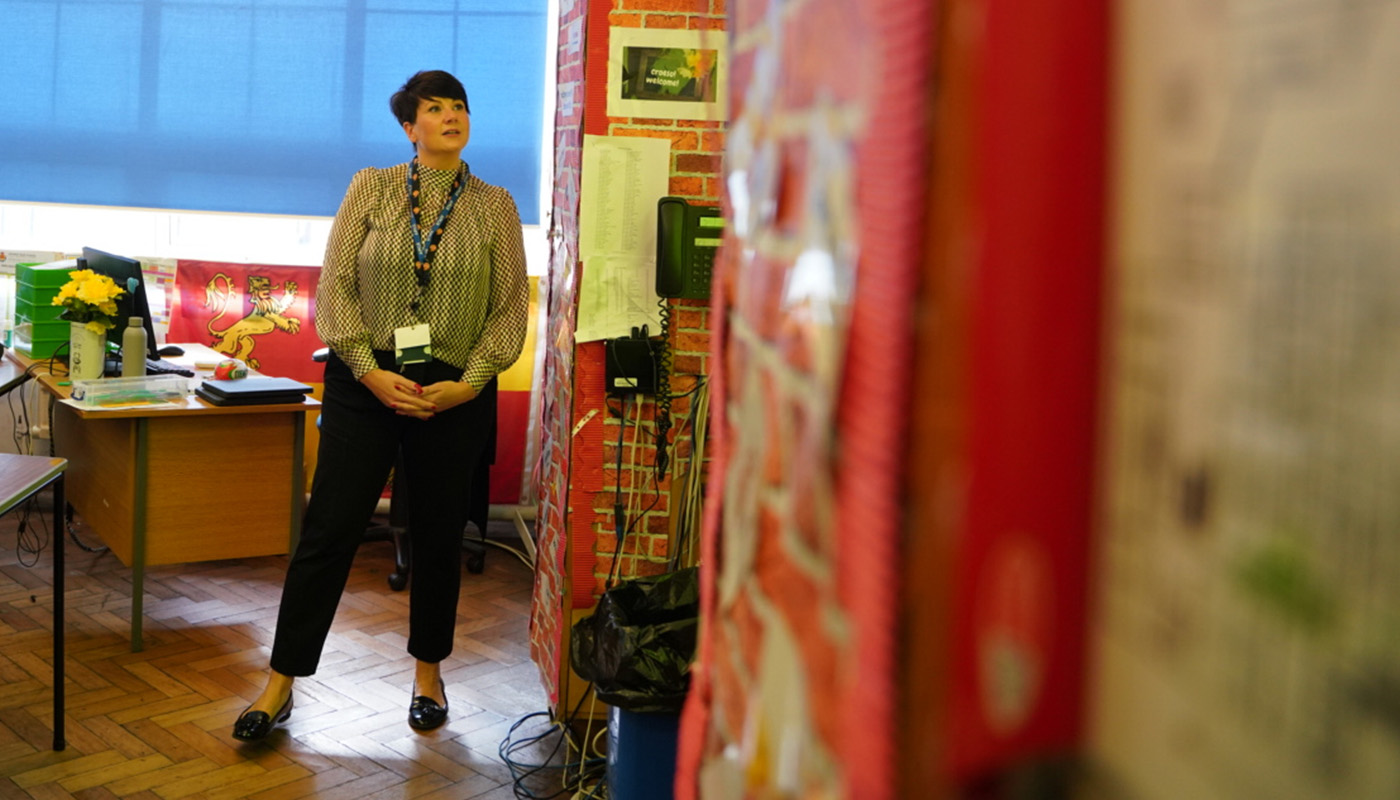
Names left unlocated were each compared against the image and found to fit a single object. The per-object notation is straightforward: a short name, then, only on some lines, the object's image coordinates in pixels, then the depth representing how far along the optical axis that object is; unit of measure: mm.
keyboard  4145
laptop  3695
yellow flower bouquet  3898
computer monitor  4105
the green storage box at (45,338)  4316
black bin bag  2387
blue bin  2430
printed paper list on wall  2861
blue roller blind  5094
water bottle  3834
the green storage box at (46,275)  4299
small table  2605
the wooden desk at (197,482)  3650
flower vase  3938
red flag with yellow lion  5039
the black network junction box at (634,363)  2869
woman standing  2924
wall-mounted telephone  2809
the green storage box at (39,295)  4312
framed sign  2836
